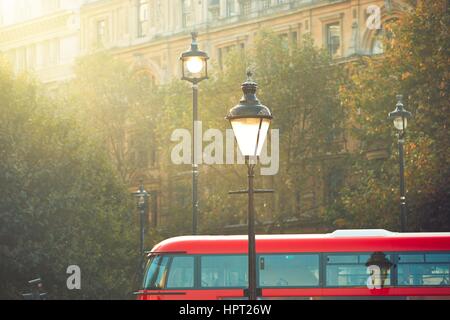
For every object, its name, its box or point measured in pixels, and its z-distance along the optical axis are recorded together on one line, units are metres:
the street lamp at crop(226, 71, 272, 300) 19.00
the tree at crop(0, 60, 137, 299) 43.47
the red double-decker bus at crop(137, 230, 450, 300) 32.69
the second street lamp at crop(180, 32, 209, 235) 32.72
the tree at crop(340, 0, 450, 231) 46.84
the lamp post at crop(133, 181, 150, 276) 52.54
